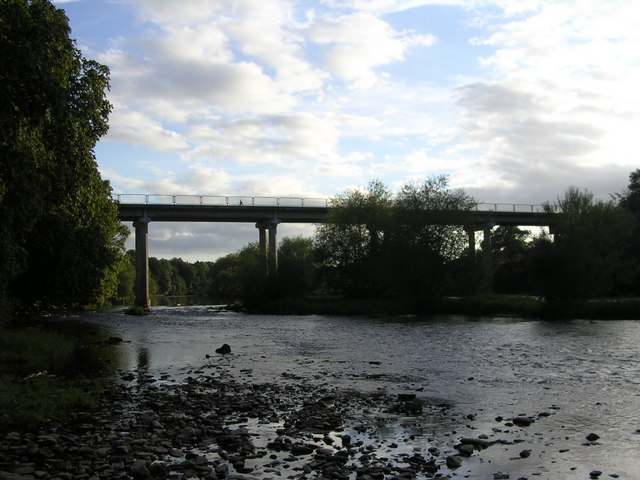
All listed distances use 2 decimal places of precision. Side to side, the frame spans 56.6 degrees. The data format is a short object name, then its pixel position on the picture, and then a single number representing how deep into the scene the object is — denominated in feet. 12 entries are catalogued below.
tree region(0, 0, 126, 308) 57.41
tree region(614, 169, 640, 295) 222.07
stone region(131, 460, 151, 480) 30.66
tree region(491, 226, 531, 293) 292.86
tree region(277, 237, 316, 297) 258.98
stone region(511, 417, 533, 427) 43.16
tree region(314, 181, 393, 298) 258.37
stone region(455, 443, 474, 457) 35.78
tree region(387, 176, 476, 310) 192.85
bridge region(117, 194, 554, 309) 292.40
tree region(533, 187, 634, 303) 158.30
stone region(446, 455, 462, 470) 33.32
